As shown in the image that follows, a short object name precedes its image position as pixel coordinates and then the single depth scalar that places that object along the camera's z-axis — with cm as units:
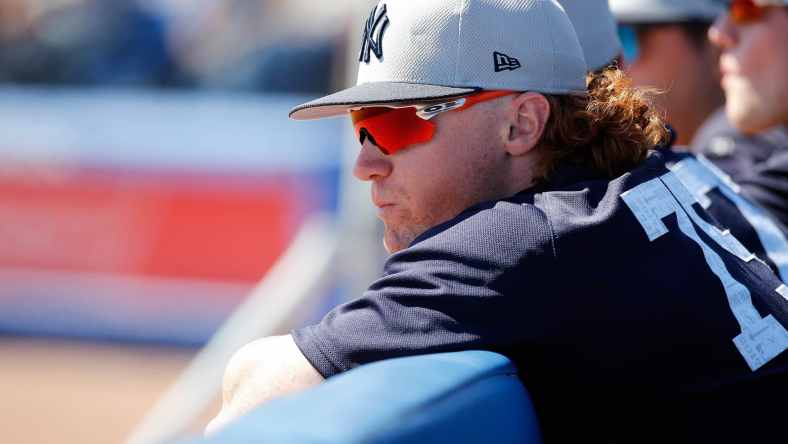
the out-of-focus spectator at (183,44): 1708
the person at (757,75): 717
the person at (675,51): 816
